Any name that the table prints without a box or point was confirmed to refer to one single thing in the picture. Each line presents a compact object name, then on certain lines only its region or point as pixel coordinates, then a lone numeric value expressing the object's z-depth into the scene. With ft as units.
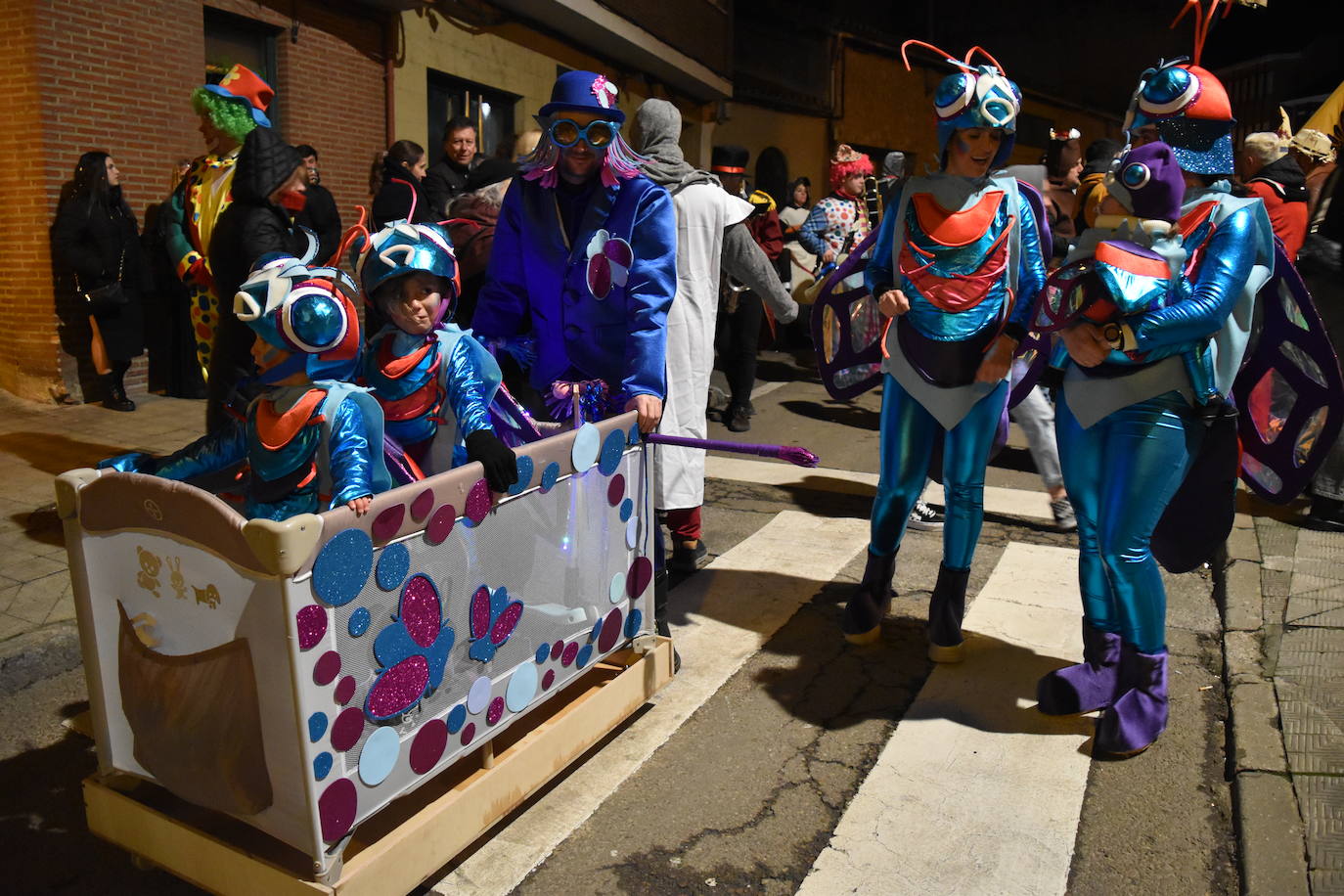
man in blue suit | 11.00
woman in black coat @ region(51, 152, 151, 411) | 23.47
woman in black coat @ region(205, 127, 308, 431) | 13.30
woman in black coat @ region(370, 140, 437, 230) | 19.03
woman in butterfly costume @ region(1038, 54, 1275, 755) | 9.61
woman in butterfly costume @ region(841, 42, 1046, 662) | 11.48
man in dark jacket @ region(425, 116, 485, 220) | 21.81
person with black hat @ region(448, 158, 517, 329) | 15.70
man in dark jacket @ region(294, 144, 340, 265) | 22.56
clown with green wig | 15.21
